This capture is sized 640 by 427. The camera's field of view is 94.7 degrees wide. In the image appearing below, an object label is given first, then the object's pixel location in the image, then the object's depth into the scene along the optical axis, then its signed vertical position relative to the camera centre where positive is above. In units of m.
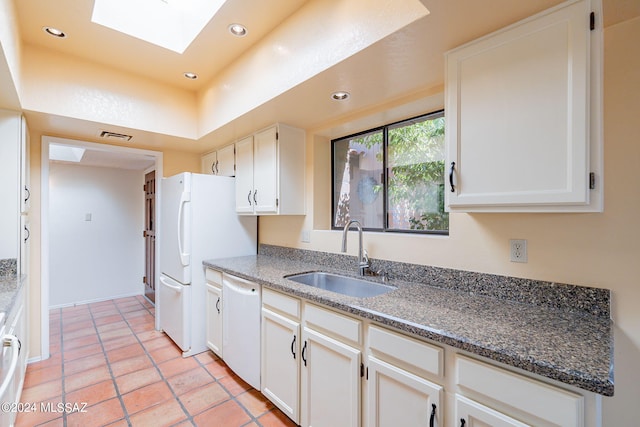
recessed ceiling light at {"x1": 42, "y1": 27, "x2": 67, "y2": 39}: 1.95 +1.21
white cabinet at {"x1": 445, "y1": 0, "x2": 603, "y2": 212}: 1.03 +0.38
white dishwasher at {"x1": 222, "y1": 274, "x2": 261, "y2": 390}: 2.04 -0.85
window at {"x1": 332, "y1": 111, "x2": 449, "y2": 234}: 1.98 +0.28
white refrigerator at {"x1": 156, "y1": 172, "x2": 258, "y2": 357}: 2.61 -0.26
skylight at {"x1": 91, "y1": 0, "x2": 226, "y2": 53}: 1.91 +1.33
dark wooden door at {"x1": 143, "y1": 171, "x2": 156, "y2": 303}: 4.16 -0.30
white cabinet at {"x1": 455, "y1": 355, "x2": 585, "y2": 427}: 0.84 -0.58
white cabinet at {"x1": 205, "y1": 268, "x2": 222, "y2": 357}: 2.48 -0.84
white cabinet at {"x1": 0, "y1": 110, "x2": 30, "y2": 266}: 2.03 +0.19
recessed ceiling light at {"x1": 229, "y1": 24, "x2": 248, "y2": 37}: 1.90 +1.21
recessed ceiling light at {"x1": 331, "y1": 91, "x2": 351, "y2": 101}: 1.89 +0.77
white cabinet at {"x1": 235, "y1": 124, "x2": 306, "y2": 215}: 2.47 +0.36
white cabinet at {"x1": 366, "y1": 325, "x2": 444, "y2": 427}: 1.12 -0.68
